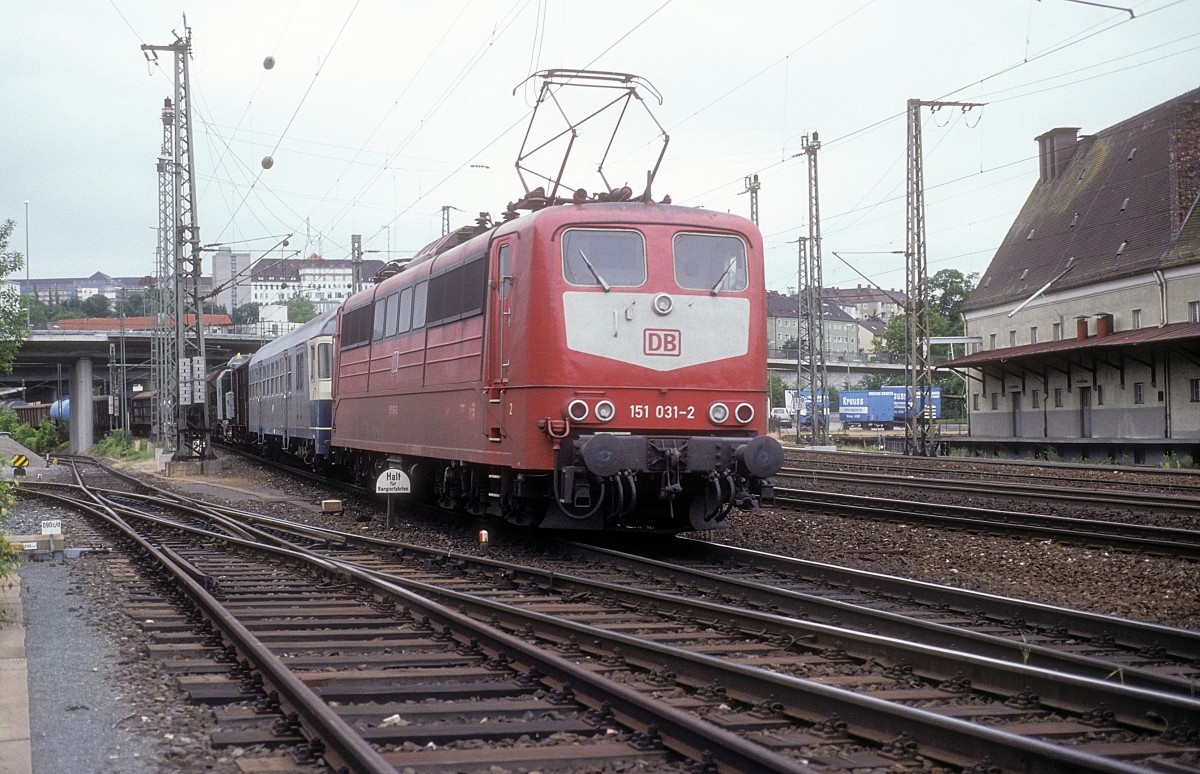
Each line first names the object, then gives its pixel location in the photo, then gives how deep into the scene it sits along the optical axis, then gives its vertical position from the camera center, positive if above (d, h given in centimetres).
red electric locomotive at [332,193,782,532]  1134 +60
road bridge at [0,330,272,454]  5528 +422
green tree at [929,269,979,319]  9669 +1075
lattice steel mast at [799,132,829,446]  3997 +489
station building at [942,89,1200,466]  3509 +396
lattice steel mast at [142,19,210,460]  3148 +459
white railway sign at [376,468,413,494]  1486 -61
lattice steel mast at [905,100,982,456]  3334 +346
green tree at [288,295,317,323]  13300 +1372
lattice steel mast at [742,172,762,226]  4256 +819
